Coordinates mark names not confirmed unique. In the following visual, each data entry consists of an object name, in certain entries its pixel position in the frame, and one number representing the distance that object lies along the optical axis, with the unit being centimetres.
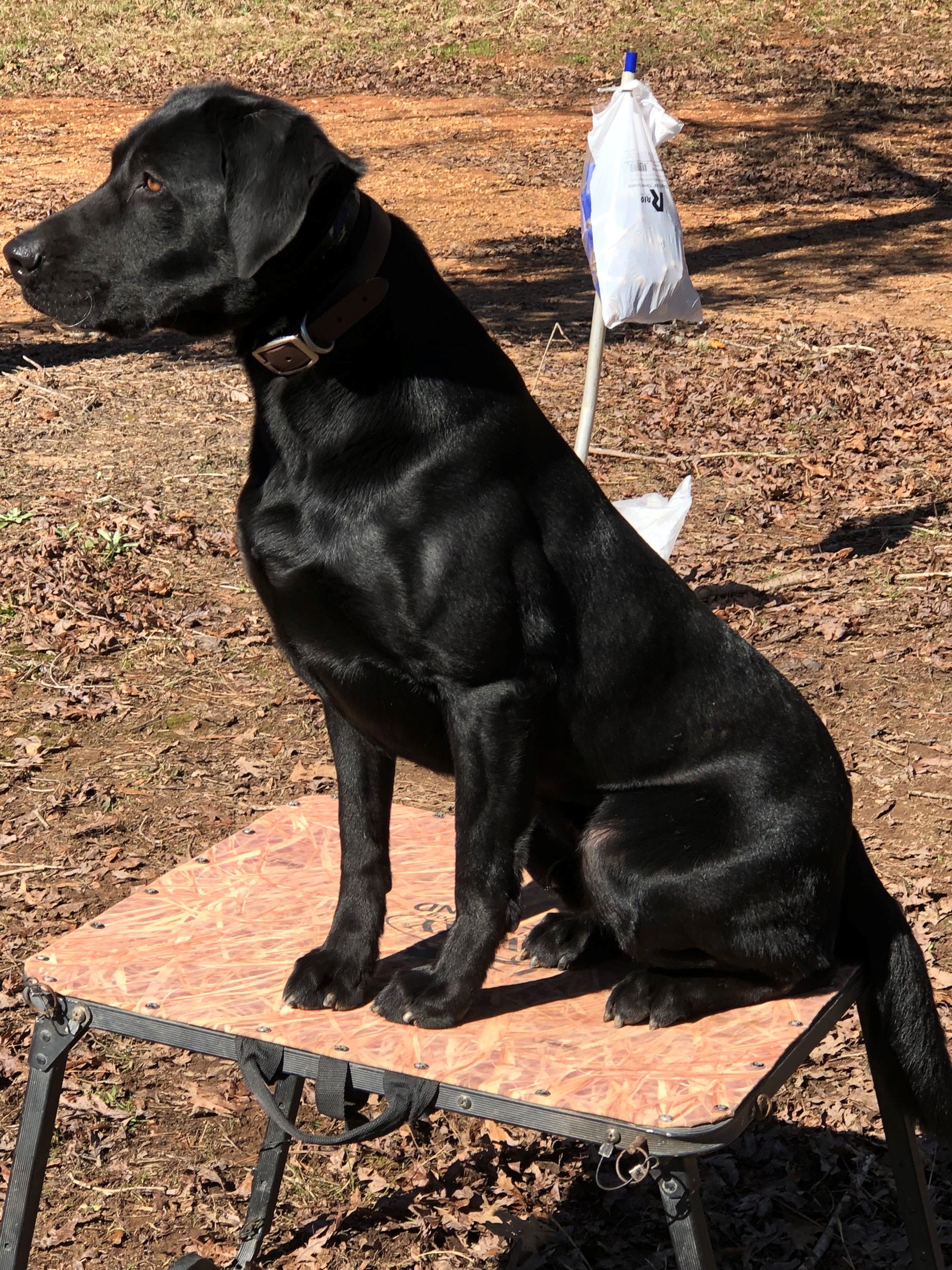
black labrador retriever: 238
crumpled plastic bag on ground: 544
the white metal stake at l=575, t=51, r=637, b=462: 575
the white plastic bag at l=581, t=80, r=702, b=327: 535
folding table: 220
